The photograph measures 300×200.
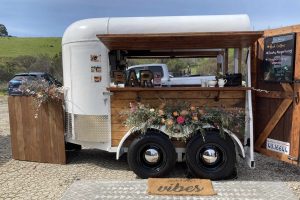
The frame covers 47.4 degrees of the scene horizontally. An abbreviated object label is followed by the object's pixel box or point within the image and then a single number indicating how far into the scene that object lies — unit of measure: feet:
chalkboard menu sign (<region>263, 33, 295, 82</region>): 16.33
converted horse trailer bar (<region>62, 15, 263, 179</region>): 16.63
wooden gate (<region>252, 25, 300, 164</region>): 16.42
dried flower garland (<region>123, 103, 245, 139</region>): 16.69
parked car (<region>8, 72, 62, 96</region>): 53.62
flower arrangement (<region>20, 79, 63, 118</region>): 19.21
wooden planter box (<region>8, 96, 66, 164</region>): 19.47
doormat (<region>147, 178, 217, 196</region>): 14.58
